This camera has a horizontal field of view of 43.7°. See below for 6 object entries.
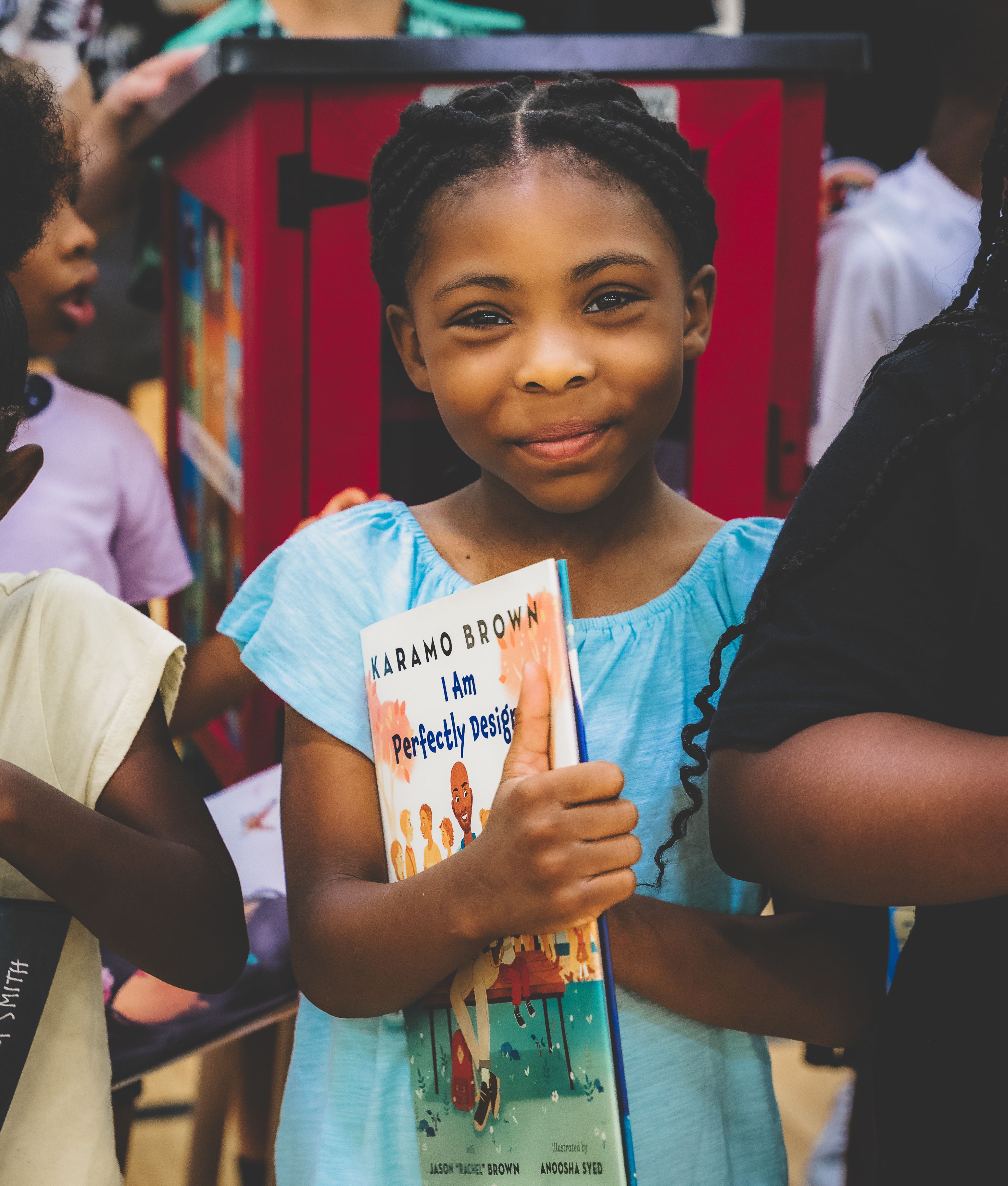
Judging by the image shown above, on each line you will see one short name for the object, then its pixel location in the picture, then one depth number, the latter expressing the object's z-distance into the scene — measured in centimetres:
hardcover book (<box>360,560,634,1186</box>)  75
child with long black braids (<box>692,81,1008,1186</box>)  70
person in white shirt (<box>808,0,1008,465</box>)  210
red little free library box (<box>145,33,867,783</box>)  146
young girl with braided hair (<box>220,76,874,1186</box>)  93
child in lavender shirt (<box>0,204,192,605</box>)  166
